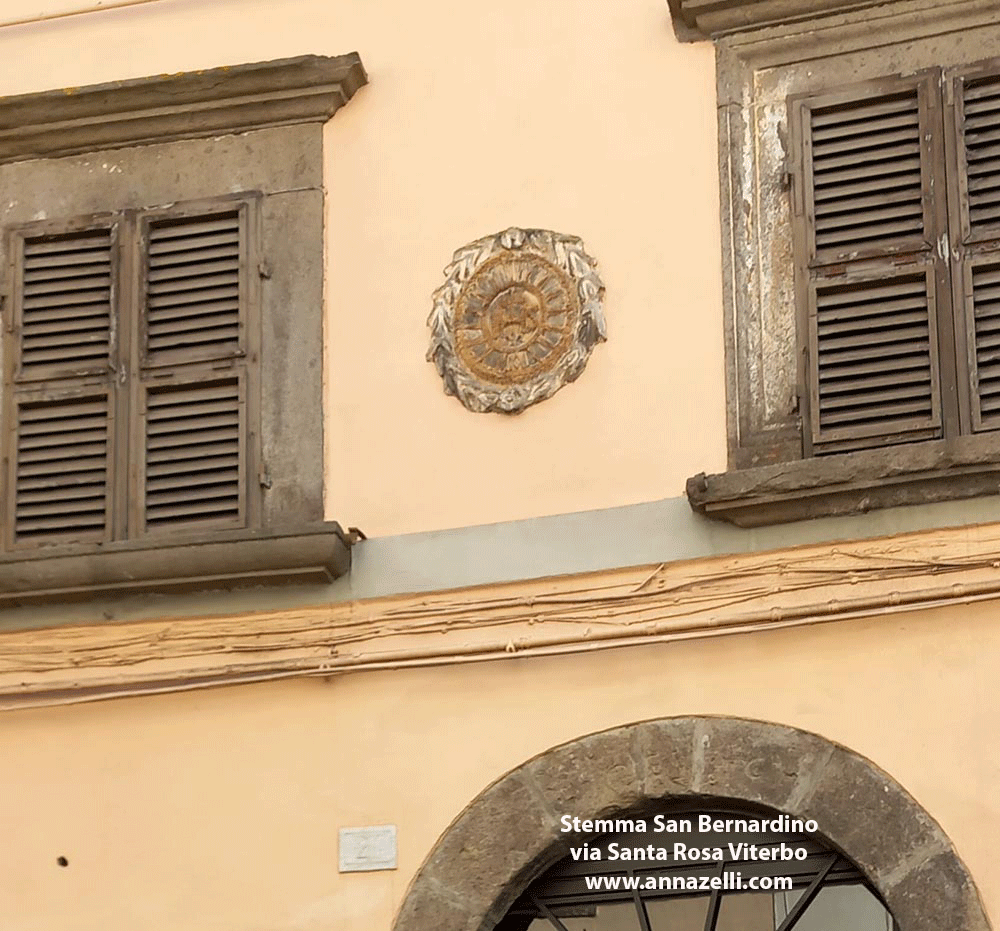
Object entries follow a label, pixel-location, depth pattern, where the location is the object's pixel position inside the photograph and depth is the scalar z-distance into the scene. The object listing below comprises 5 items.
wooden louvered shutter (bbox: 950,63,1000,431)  7.86
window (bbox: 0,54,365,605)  8.48
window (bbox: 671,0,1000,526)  7.84
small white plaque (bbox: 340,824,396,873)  7.94
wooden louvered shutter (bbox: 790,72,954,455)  7.95
